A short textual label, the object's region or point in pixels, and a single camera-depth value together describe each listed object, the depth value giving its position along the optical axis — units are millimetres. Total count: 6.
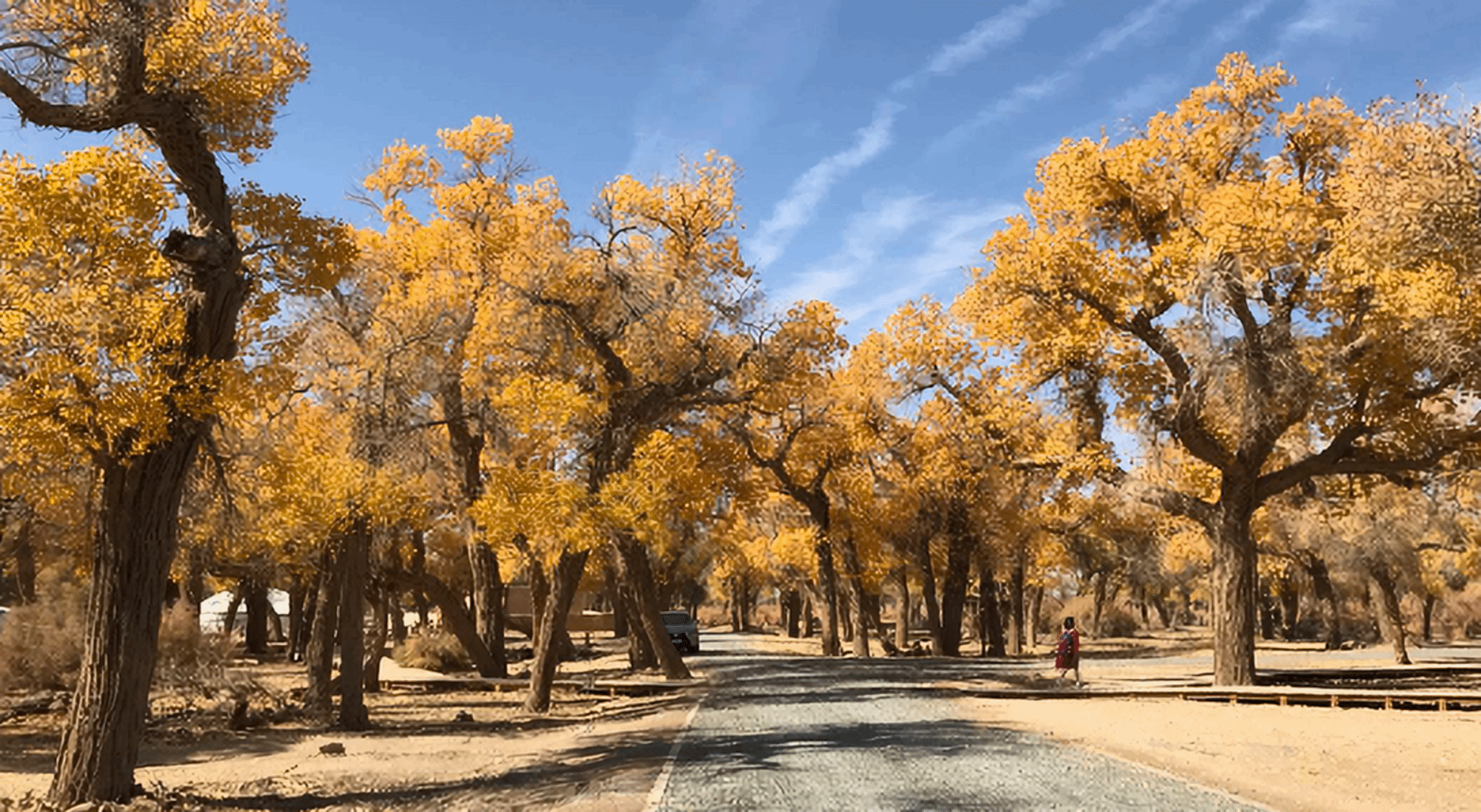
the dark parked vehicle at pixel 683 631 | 39812
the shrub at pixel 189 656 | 19047
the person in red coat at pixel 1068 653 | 21062
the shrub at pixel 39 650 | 19266
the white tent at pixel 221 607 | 49281
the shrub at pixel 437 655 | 29891
